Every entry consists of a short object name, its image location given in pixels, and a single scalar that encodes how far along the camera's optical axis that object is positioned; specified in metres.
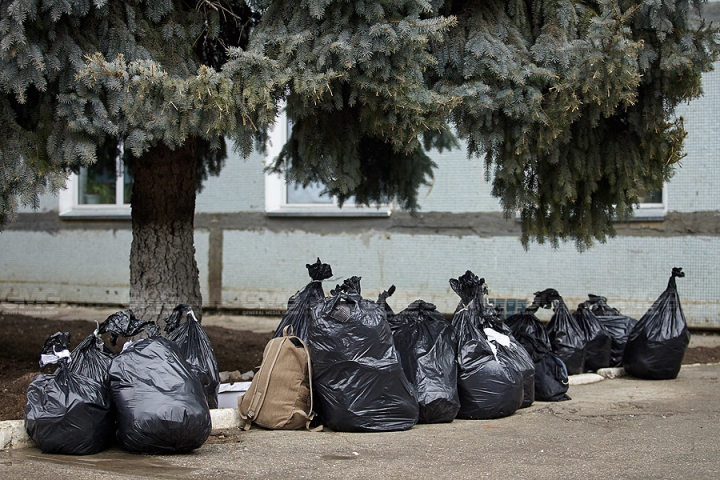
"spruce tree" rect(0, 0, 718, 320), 4.63
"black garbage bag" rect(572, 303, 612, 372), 6.84
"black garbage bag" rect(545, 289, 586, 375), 6.61
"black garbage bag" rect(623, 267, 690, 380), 6.65
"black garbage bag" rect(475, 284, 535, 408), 5.39
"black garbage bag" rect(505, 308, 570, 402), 5.87
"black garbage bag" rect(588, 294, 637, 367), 7.32
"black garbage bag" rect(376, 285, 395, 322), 5.63
